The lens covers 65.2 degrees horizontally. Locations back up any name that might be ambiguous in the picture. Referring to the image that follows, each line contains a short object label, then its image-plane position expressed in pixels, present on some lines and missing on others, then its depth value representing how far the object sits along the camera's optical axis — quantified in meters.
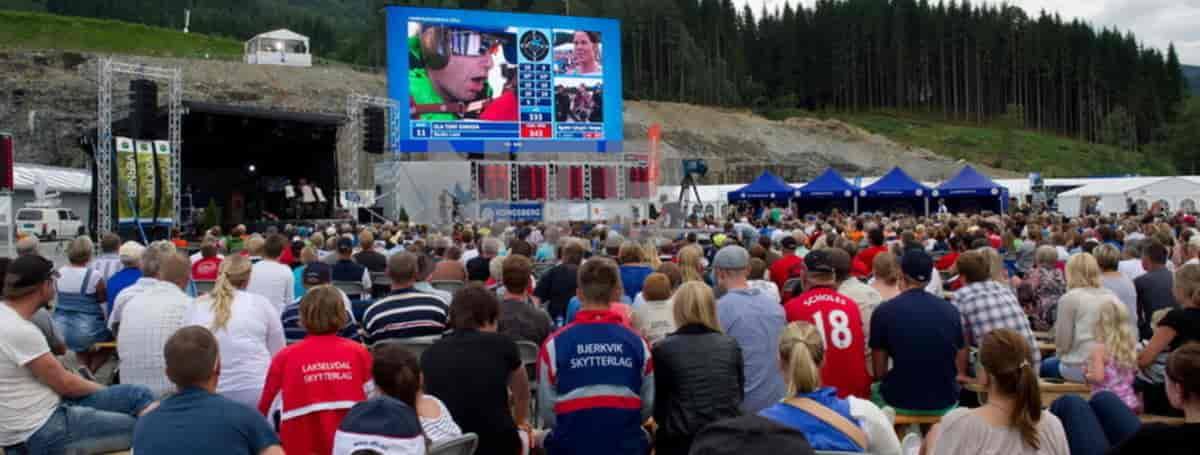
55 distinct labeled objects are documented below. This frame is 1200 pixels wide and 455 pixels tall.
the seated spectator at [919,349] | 5.08
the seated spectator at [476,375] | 4.12
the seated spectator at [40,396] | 4.19
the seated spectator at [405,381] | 3.45
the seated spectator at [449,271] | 8.51
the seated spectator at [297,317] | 5.67
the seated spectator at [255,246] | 8.71
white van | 30.02
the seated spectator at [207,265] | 8.94
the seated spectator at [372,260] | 9.57
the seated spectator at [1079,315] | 5.27
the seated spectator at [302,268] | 8.70
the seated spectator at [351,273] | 8.43
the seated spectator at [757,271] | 7.72
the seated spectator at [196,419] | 3.10
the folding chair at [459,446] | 3.33
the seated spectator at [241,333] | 4.86
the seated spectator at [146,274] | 6.04
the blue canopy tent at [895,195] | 30.38
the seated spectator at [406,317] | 5.22
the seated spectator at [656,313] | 5.54
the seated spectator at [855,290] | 6.06
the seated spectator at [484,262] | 8.45
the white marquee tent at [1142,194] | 32.03
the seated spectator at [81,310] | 7.48
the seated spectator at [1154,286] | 7.02
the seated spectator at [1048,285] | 7.67
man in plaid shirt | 5.34
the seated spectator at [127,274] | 7.47
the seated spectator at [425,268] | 8.84
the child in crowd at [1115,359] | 4.97
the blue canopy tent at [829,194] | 31.61
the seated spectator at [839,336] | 5.17
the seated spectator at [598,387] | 4.21
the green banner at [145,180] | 19.81
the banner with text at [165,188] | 20.34
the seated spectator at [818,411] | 3.35
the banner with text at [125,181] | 19.48
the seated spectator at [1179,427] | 2.54
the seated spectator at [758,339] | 4.92
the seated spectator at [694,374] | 4.25
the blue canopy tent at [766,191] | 32.85
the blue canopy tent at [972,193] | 29.41
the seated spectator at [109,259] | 8.20
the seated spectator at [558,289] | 7.50
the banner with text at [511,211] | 28.92
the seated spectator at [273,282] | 7.14
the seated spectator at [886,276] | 6.25
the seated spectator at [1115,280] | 6.72
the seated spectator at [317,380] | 4.10
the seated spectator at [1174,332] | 4.79
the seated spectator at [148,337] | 5.20
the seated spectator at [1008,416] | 3.19
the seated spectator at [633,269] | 7.63
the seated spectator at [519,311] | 5.57
